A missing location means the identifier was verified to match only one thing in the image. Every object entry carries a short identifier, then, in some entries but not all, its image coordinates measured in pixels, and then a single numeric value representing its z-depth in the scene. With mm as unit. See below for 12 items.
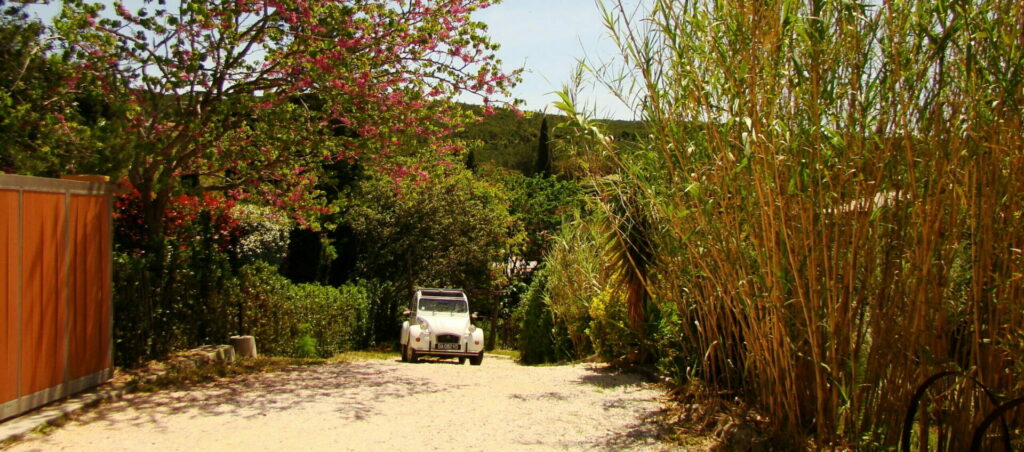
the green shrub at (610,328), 9523
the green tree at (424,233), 21078
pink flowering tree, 8516
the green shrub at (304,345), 14305
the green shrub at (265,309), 11446
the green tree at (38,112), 7227
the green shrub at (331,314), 15008
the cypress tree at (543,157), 35031
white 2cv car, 13984
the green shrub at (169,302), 8242
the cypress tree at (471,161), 33375
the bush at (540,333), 14836
